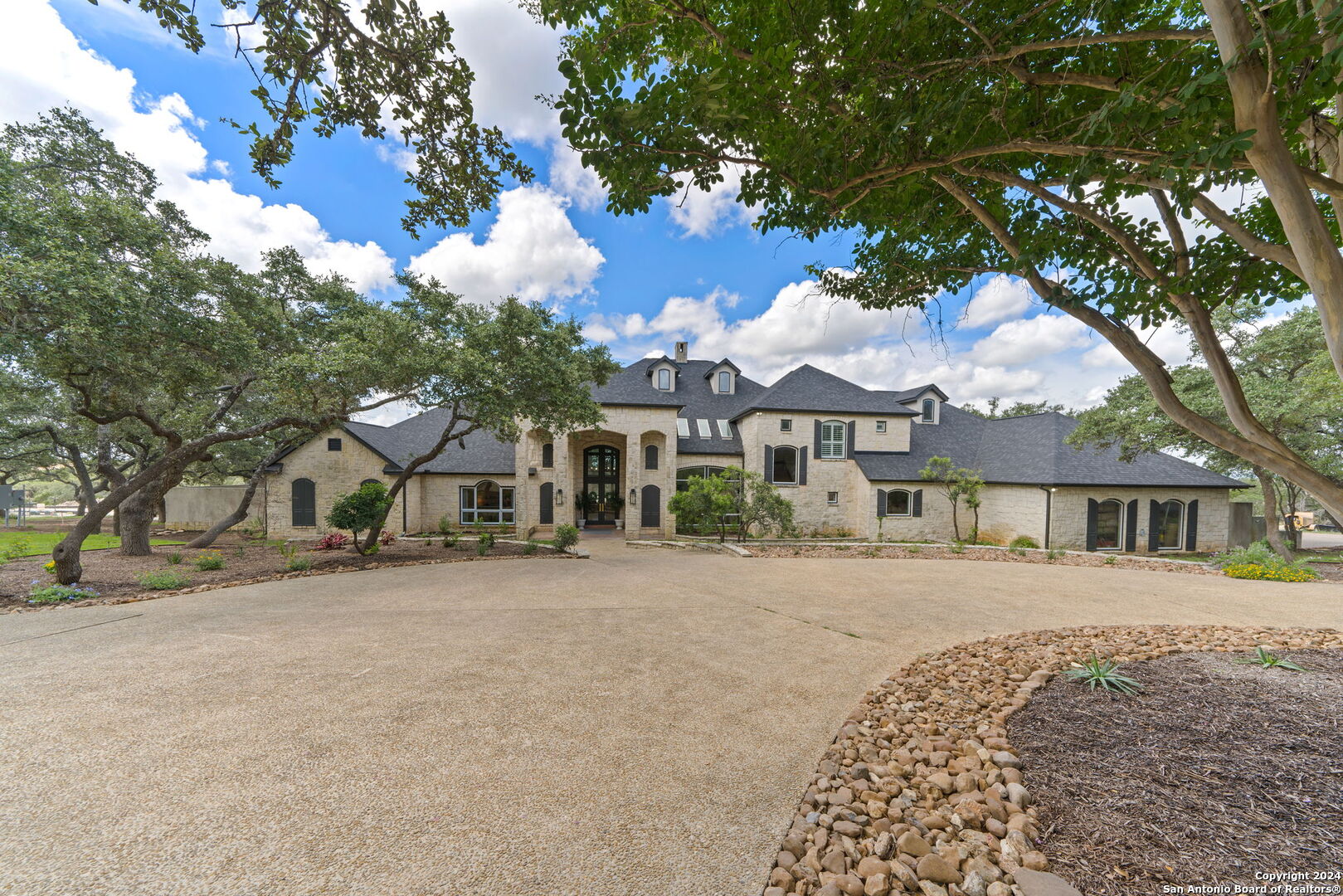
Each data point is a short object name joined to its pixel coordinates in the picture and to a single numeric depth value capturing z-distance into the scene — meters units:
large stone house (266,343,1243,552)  15.70
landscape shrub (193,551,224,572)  9.40
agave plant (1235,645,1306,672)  4.16
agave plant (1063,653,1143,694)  3.82
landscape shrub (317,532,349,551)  12.05
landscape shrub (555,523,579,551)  12.67
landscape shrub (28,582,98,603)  6.72
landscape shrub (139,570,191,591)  7.65
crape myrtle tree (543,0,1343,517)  2.67
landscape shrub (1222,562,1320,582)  9.70
